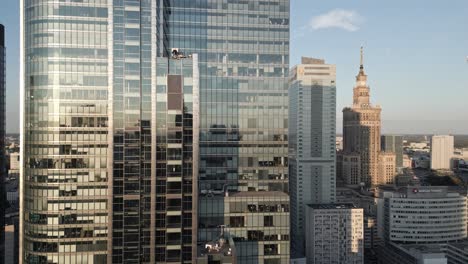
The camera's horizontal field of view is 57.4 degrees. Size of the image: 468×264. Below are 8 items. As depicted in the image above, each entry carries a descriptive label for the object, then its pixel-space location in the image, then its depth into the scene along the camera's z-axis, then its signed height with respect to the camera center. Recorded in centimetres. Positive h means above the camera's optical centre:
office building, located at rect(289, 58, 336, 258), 18736 -5085
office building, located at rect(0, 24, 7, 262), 12625 +416
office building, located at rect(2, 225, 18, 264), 11425 -3133
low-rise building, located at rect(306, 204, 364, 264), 17125 -4161
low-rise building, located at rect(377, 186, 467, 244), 18025 -3561
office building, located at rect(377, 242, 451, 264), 13838 -4298
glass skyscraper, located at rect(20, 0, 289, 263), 6894 -148
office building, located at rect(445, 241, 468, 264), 14725 -4258
